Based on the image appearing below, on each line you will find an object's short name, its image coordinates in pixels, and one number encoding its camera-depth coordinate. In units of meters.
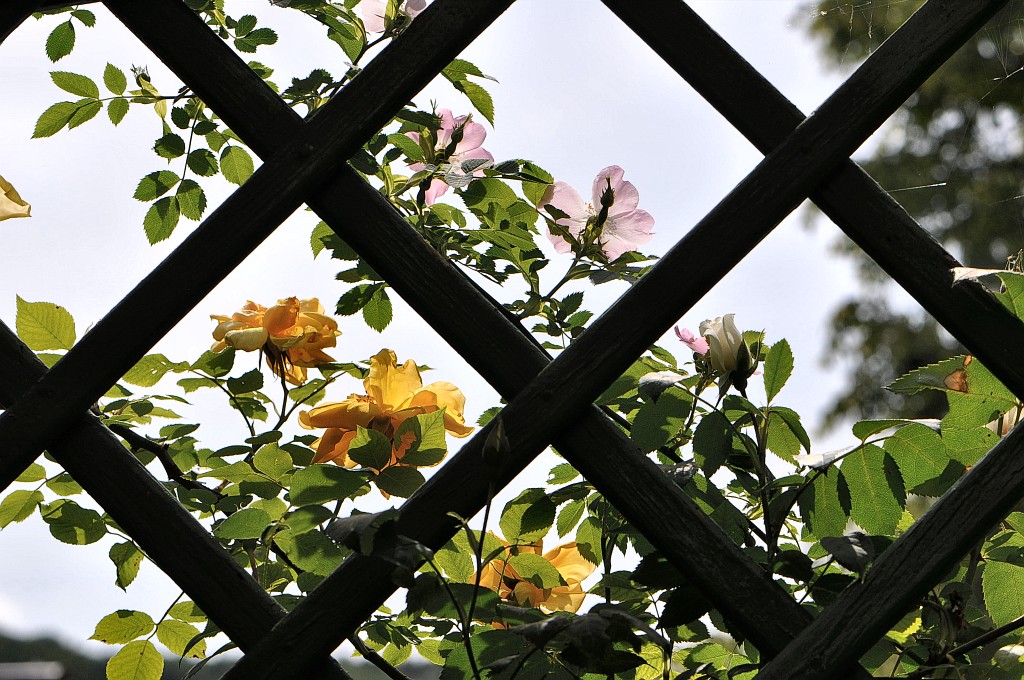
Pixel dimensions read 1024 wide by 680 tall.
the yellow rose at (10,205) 2.15
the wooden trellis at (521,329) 2.07
